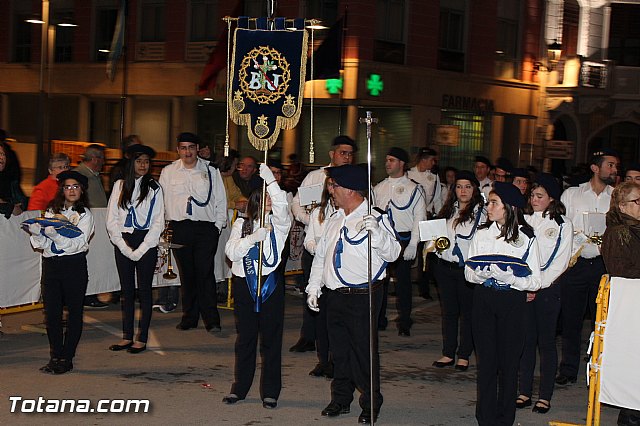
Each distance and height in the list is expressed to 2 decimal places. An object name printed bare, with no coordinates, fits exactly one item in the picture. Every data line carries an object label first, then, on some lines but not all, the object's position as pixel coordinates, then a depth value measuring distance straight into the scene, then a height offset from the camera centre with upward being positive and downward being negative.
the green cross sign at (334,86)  27.56 +1.18
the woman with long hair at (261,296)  8.08 -1.40
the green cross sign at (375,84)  27.89 +1.30
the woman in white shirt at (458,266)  9.71 -1.33
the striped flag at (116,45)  27.47 +2.16
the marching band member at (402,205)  11.51 -0.86
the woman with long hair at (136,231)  9.93 -1.13
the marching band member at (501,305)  7.39 -1.27
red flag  12.01 +0.73
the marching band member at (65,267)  8.97 -1.37
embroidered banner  9.20 +0.43
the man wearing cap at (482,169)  14.94 -0.51
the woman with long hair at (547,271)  8.38 -1.11
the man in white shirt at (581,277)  9.62 -1.34
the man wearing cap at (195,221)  11.25 -1.13
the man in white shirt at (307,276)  10.44 -1.60
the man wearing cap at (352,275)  7.71 -1.15
